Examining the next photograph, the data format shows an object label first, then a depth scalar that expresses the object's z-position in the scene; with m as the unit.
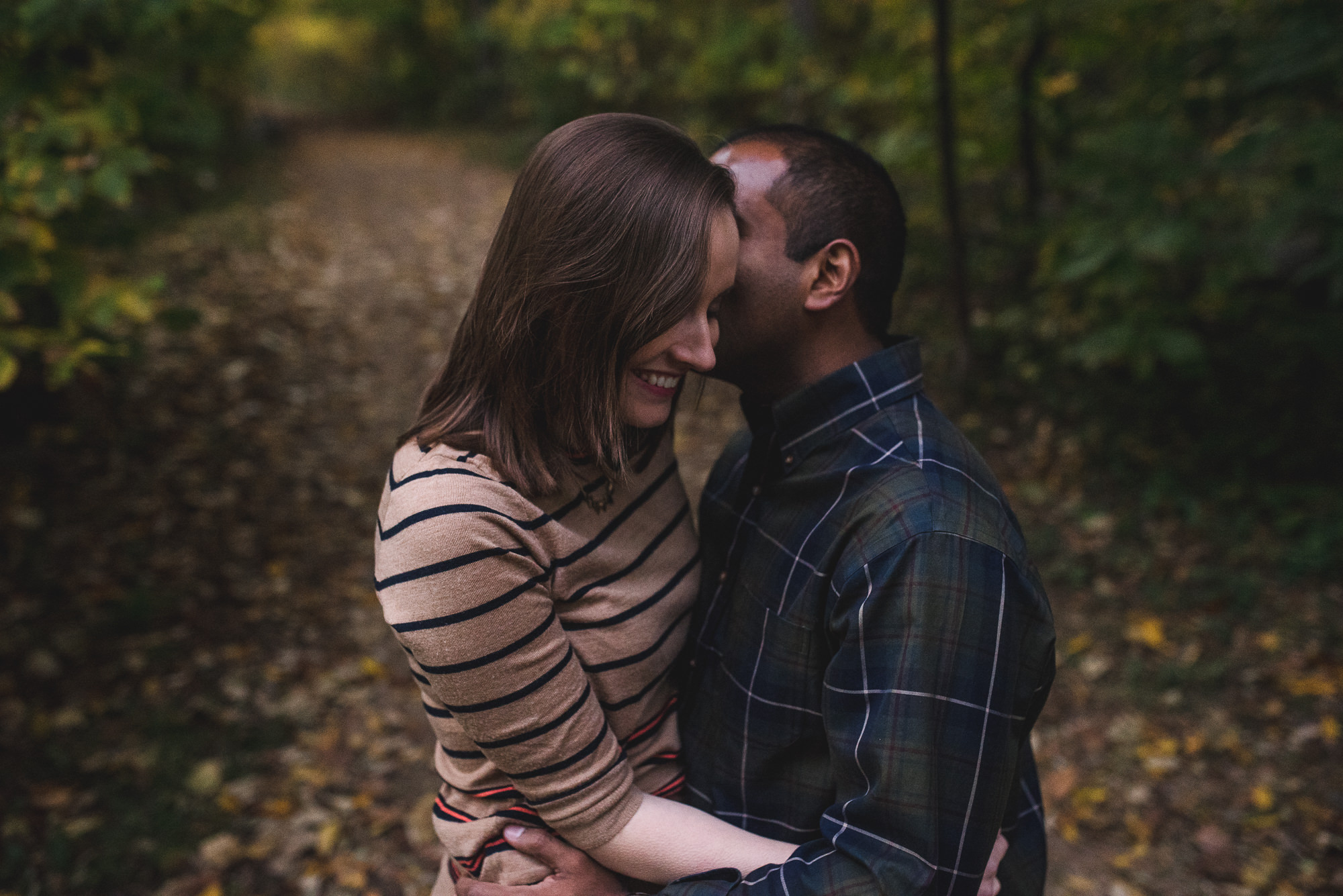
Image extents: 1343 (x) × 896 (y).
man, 1.15
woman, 1.19
